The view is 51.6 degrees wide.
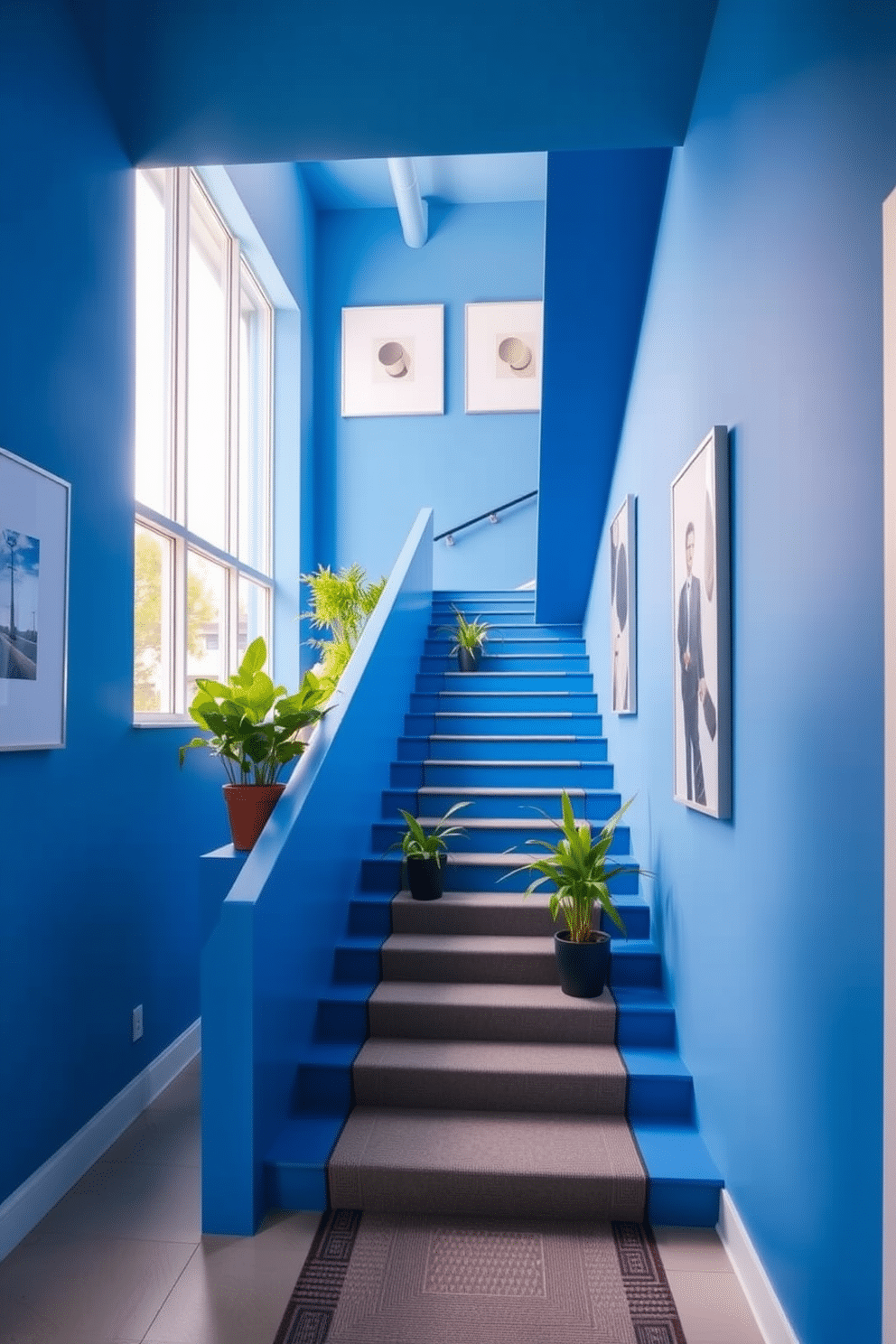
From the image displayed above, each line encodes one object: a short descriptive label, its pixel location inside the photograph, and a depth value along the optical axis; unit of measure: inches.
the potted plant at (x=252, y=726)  110.8
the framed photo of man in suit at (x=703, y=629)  92.9
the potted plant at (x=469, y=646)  221.0
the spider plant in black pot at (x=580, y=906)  121.0
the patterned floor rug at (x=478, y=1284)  79.9
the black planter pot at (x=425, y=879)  140.3
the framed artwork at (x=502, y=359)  303.7
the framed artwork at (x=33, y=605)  93.4
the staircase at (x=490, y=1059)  97.0
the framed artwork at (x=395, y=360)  307.3
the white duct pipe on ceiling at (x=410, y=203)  265.3
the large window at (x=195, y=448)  173.5
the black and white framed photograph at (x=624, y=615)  153.8
